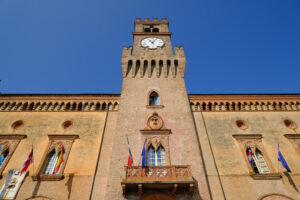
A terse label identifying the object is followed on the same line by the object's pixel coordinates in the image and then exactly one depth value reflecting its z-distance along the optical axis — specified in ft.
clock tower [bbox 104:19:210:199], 33.86
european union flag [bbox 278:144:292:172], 38.87
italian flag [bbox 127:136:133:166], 36.50
